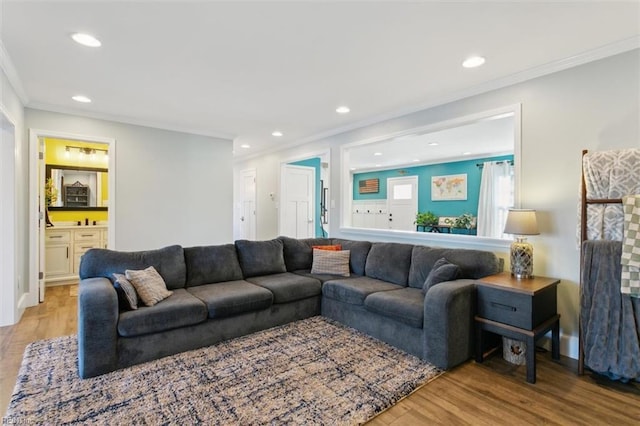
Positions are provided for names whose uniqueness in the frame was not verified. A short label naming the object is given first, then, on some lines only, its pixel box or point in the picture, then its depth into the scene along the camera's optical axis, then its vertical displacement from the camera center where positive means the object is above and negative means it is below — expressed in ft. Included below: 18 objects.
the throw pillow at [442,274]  9.36 -1.84
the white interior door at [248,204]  24.14 +0.51
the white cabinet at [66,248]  16.83 -2.11
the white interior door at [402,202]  28.37 +0.92
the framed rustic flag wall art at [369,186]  31.91 +2.60
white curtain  22.06 +1.13
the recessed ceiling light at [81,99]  12.22 +4.33
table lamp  9.05 -0.91
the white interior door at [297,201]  21.59 +0.67
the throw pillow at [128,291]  8.54 -2.20
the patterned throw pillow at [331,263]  13.16 -2.14
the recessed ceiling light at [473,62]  8.88 +4.28
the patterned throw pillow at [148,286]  8.92 -2.19
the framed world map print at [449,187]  24.72 +1.98
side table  7.71 -2.52
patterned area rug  6.33 -4.03
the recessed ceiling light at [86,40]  7.80 +4.25
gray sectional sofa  8.07 -2.63
